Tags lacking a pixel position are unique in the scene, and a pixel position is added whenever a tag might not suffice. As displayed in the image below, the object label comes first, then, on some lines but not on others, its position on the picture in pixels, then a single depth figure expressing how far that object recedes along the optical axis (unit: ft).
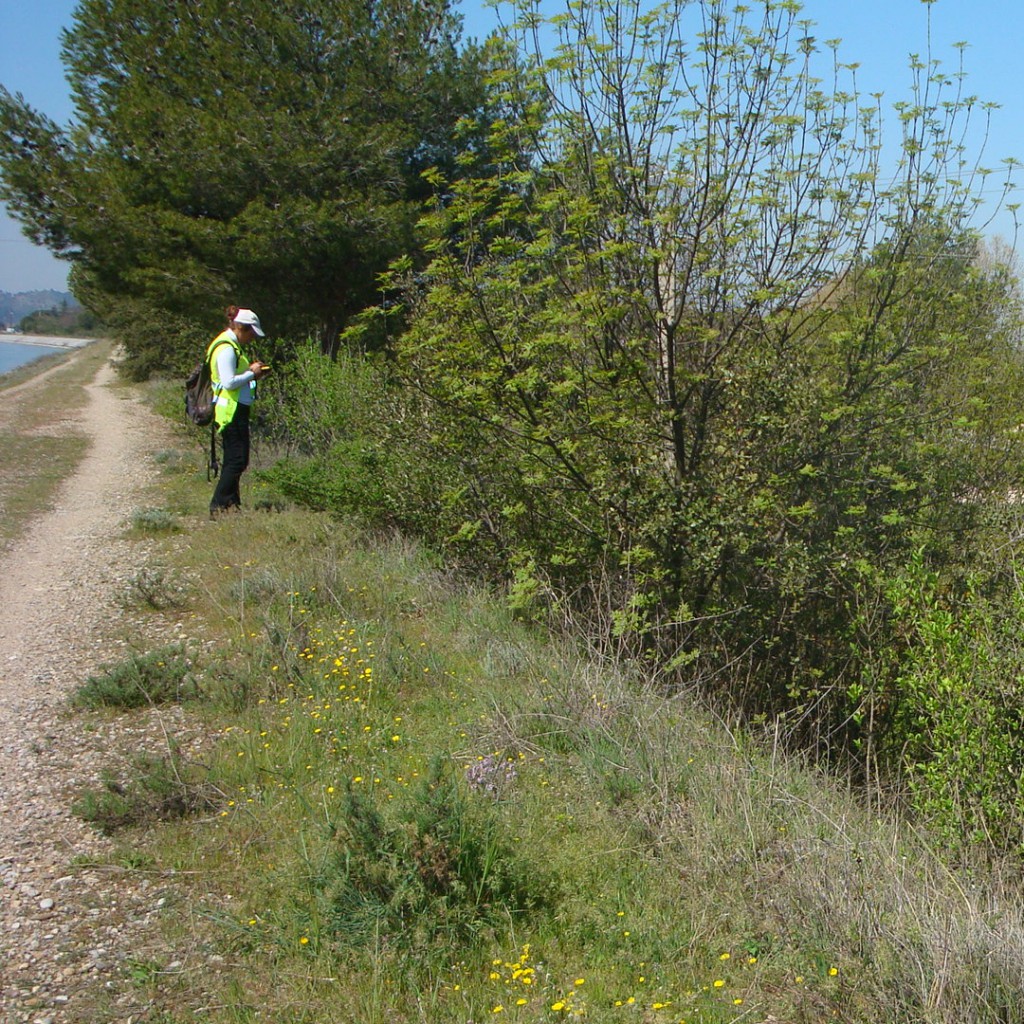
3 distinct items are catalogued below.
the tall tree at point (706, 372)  21.89
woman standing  31.27
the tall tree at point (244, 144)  49.55
